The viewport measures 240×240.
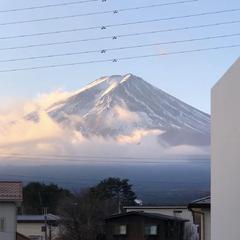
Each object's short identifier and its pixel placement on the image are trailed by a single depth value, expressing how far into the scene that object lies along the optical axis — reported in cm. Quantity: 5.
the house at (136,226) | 5834
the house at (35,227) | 7038
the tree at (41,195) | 9162
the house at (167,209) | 7194
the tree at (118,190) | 8621
